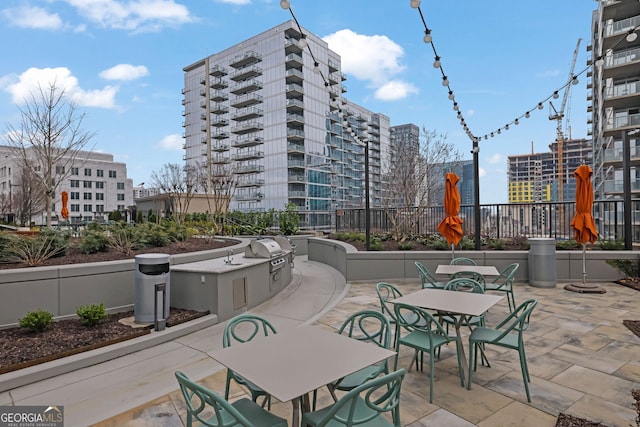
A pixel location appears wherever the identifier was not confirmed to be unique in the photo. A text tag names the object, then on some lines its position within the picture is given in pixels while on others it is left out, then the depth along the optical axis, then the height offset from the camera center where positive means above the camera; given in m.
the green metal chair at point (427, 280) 5.95 -1.18
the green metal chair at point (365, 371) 2.66 -1.21
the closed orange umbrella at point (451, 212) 8.12 -0.03
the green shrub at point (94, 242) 7.78 -0.61
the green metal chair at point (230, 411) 1.82 -1.30
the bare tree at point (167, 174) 36.50 +4.21
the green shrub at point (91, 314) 5.43 -1.50
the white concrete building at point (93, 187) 68.72 +5.73
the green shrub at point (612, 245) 9.29 -0.93
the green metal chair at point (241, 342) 2.69 -1.05
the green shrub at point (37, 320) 5.04 -1.47
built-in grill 8.27 -0.90
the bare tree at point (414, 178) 13.14 +1.35
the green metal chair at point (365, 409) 1.85 -1.14
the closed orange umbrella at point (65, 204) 19.50 +0.56
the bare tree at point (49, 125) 14.29 +3.67
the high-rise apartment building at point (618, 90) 31.05 +10.45
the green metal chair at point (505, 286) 5.95 -1.28
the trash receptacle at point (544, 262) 8.51 -1.24
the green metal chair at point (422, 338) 3.39 -1.29
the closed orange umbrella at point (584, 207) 7.81 +0.05
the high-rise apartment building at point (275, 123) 51.81 +13.98
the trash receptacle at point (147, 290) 5.75 -1.21
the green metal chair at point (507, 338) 3.31 -1.29
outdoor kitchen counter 6.45 -1.36
